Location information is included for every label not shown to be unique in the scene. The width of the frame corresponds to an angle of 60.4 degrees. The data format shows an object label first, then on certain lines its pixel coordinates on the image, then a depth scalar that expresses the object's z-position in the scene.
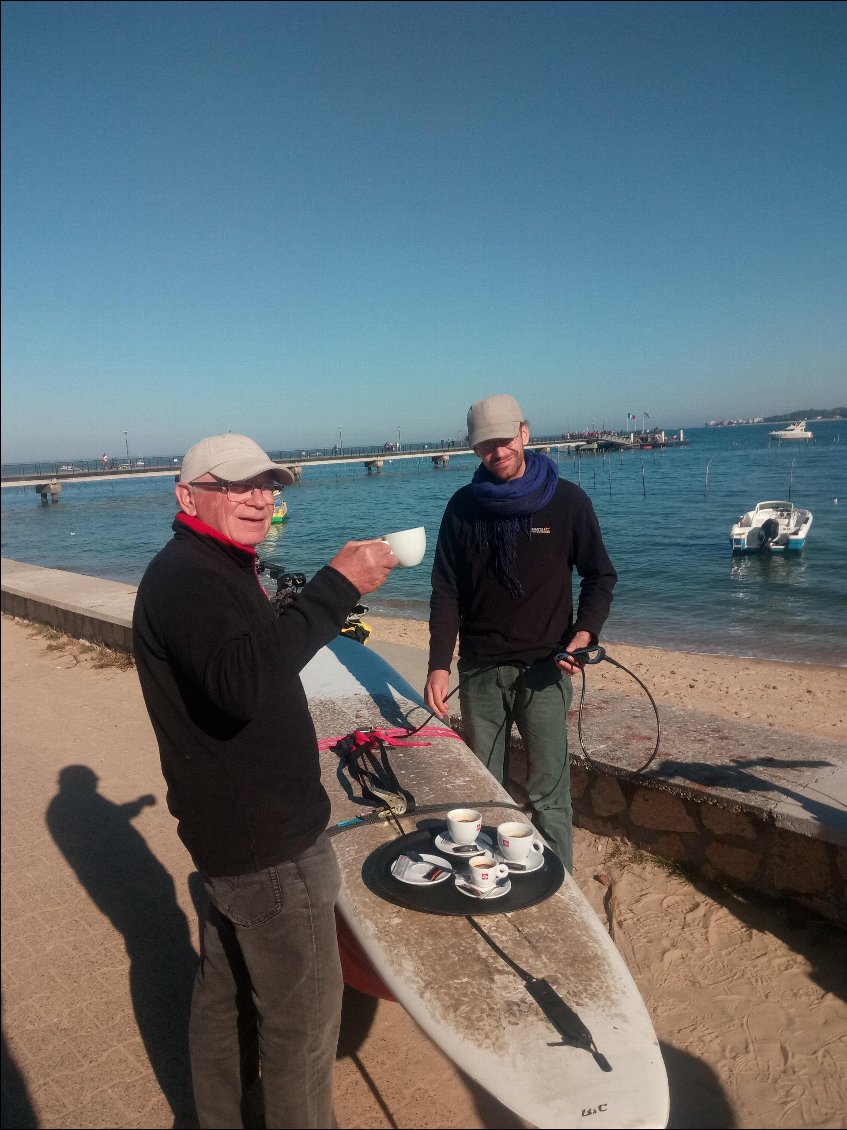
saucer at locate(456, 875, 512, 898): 2.25
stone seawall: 3.04
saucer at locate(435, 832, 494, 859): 2.42
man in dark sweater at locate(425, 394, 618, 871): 3.04
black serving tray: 2.20
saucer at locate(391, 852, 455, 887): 2.32
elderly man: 1.61
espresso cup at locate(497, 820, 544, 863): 2.38
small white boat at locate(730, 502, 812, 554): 20.66
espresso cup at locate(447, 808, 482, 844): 2.43
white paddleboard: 1.67
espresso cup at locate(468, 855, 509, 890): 2.26
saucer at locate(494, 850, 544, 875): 2.36
